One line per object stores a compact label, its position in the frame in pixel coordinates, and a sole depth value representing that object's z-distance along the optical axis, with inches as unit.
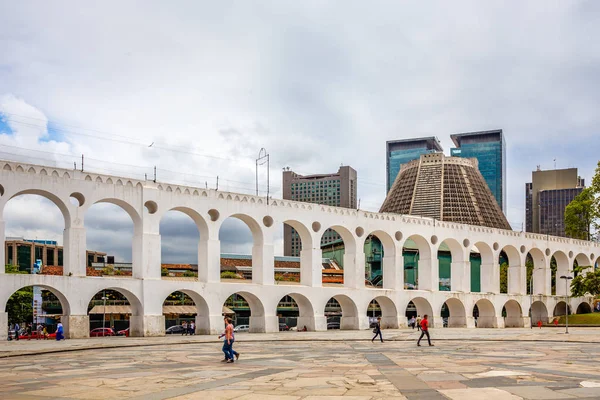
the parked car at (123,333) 1818.9
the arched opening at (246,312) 1699.6
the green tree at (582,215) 2709.2
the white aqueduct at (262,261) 1401.3
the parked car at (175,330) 2057.8
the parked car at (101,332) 1946.4
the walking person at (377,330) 1238.1
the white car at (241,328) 2022.6
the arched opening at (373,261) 3142.2
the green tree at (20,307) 2257.6
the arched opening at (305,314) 1792.6
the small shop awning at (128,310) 2306.8
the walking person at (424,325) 1074.7
